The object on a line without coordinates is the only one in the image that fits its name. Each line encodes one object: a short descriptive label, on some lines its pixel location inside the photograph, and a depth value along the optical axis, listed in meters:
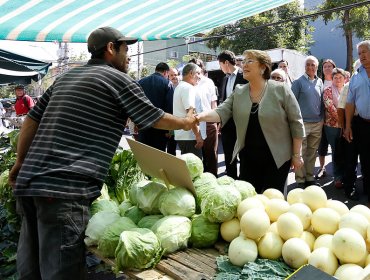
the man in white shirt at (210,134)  5.35
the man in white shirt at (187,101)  4.62
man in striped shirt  2.02
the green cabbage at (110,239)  2.06
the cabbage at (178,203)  2.21
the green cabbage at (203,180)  2.47
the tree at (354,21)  23.25
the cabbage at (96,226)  2.12
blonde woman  3.04
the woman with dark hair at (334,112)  5.50
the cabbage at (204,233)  2.09
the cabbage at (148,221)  2.25
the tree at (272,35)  29.12
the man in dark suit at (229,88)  5.01
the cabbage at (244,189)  2.23
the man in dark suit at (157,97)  5.30
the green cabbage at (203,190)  2.29
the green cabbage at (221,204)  2.04
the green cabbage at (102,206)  2.43
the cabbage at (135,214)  2.39
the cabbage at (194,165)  2.62
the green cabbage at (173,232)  2.04
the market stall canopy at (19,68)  9.53
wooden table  1.80
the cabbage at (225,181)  2.41
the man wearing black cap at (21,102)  10.18
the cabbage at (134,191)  2.51
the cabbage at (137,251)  1.90
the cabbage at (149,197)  2.37
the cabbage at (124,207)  2.56
